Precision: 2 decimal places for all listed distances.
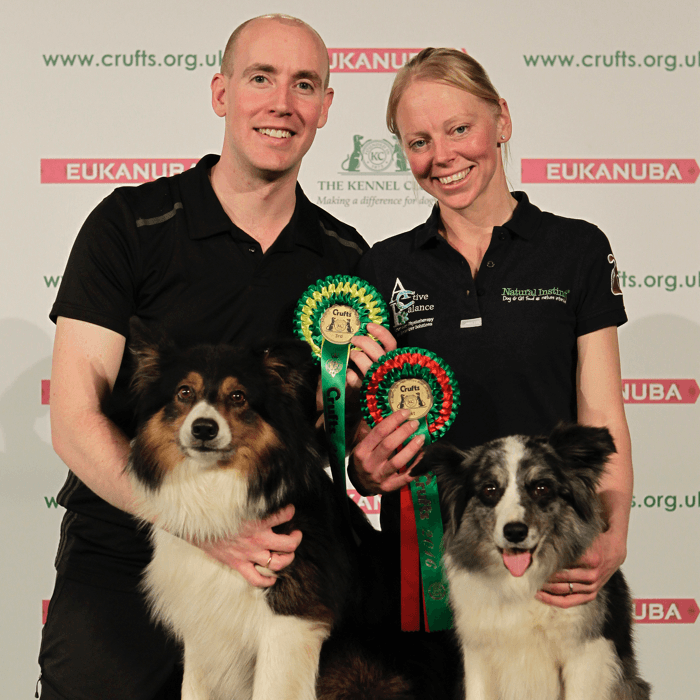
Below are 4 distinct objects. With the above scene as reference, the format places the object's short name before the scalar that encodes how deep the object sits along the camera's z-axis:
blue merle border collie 1.62
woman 1.99
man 2.06
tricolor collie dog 1.81
